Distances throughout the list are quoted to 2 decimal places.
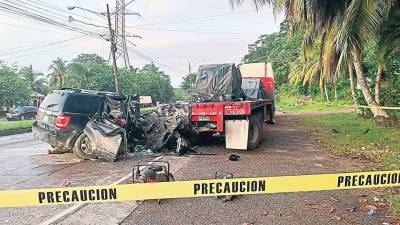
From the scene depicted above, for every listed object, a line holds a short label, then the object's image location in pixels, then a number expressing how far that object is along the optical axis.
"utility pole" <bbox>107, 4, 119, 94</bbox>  22.98
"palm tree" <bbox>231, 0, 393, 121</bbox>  8.48
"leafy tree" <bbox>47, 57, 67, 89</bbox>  36.22
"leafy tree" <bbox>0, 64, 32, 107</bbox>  35.00
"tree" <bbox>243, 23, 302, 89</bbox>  43.25
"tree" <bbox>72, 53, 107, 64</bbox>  75.44
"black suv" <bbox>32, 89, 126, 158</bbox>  8.20
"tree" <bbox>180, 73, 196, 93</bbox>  82.55
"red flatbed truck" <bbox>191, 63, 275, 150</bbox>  8.97
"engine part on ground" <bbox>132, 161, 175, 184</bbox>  5.33
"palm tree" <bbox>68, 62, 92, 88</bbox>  39.41
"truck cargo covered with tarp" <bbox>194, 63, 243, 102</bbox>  10.98
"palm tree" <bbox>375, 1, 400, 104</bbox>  10.22
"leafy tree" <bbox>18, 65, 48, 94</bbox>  47.25
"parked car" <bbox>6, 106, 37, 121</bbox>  31.28
